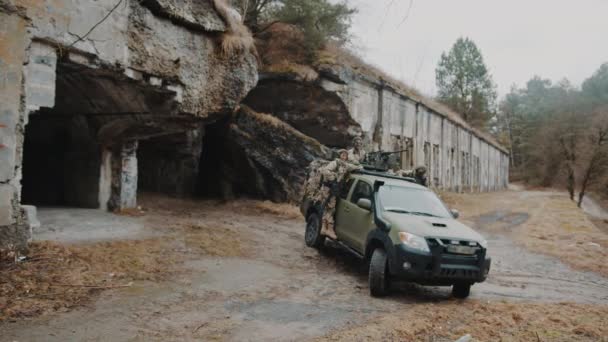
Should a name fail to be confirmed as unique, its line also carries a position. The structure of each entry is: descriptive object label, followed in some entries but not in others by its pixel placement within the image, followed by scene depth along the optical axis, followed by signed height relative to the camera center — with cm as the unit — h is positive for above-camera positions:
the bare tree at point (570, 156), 3329 +276
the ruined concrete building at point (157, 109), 676 +190
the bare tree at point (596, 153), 3034 +272
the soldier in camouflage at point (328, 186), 870 -8
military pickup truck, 596 -79
